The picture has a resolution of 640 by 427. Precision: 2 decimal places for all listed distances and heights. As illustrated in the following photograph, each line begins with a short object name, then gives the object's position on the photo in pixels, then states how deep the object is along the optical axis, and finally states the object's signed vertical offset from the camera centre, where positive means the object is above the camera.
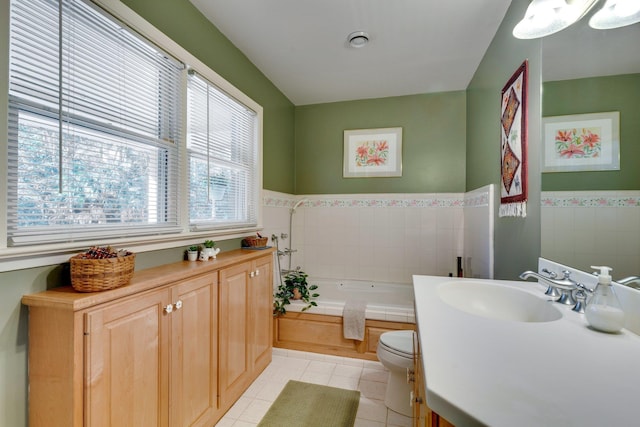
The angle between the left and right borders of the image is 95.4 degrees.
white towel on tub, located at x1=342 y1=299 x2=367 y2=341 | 2.45 -0.92
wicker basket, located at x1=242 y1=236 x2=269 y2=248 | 2.32 -0.23
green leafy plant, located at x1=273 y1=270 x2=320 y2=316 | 2.62 -0.77
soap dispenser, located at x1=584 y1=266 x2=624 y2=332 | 0.83 -0.27
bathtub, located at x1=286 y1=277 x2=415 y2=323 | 2.62 -0.85
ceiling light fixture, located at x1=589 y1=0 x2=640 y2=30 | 0.90 +0.66
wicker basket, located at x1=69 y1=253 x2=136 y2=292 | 1.03 -0.22
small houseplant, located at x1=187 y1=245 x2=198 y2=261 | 1.72 -0.24
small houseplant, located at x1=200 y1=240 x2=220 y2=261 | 1.77 -0.23
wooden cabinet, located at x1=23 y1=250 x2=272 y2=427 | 0.98 -0.56
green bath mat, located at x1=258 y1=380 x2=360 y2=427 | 1.79 -1.28
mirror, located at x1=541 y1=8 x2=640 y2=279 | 0.92 +0.17
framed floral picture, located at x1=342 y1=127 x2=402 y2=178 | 3.30 +0.71
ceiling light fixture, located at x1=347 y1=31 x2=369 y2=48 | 2.12 +1.31
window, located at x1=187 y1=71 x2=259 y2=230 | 1.86 +0.40
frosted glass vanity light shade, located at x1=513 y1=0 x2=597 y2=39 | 1.15 +0.86
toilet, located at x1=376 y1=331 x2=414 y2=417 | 1.83 -0.98
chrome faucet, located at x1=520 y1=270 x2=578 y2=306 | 1.07 -0.27
